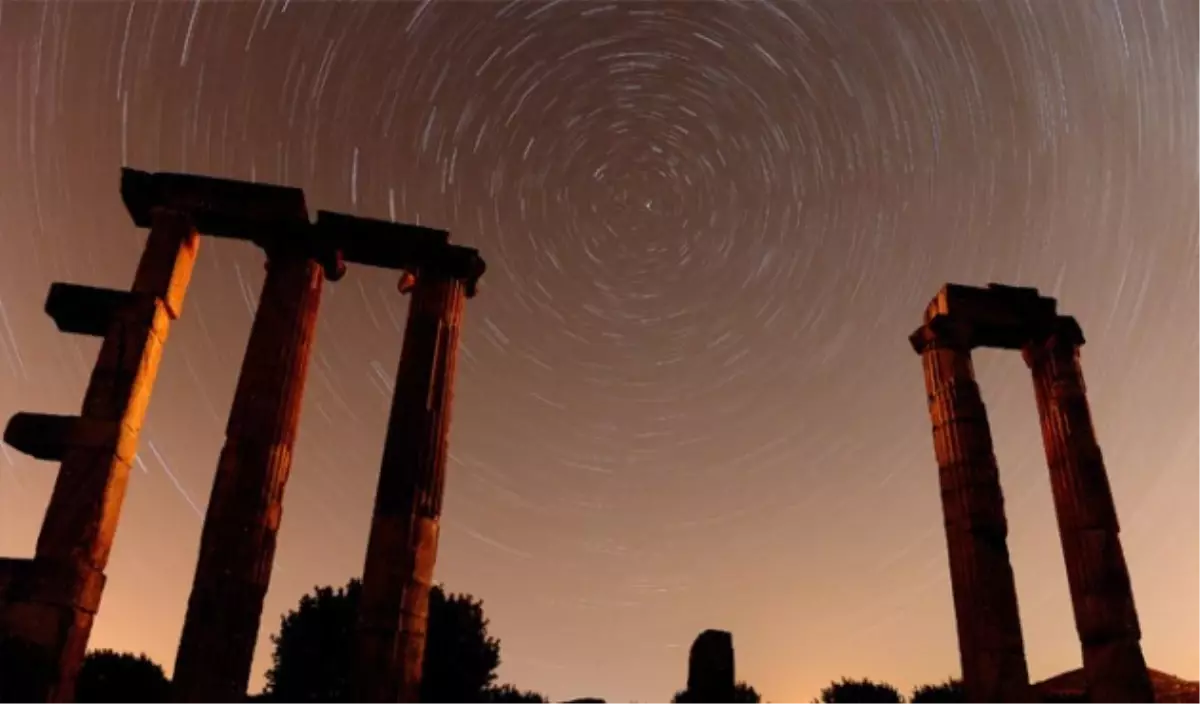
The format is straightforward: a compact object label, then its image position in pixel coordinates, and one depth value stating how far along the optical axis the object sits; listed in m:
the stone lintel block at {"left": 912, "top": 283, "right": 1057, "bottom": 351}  18.67
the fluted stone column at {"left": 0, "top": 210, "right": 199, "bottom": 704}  12.18
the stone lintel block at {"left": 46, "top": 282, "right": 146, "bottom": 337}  14.77
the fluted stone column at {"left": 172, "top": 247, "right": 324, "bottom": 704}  12.56
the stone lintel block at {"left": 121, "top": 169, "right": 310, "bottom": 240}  16.05
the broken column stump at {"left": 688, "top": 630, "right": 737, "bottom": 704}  11.79
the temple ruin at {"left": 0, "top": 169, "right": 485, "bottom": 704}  12.48
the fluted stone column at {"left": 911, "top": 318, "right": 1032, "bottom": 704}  15.20
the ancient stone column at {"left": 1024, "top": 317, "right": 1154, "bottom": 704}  15.50
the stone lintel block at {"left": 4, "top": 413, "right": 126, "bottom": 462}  13.49
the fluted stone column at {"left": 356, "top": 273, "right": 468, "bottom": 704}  12.89
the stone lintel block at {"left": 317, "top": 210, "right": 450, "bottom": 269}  16.72
